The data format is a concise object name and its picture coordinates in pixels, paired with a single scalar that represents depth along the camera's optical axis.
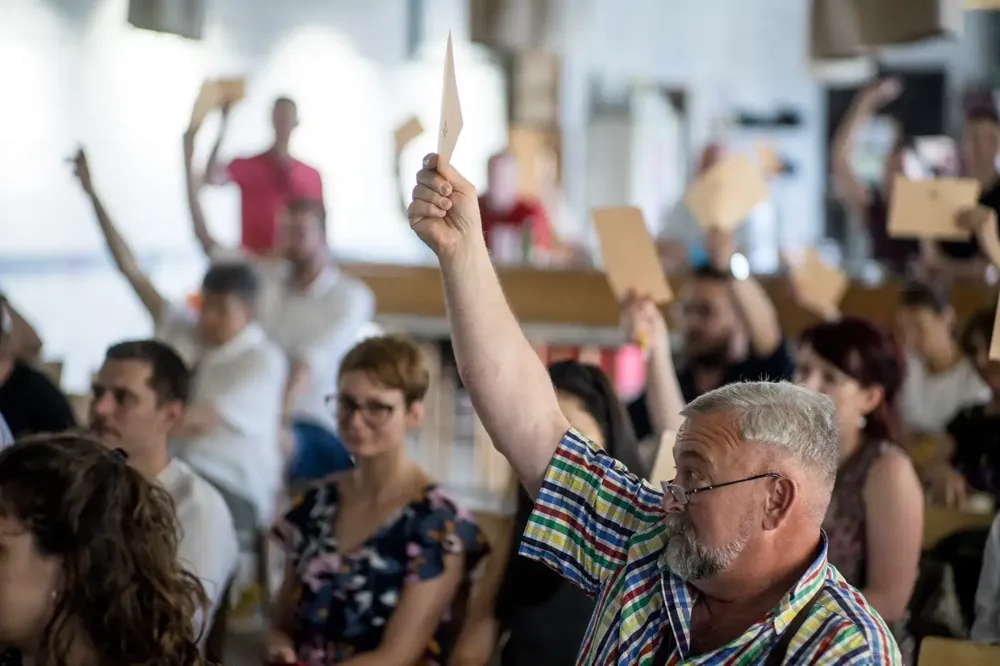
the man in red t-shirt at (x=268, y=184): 5.56
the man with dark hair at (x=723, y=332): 3.84
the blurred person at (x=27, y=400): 3.50
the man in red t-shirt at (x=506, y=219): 7.15
